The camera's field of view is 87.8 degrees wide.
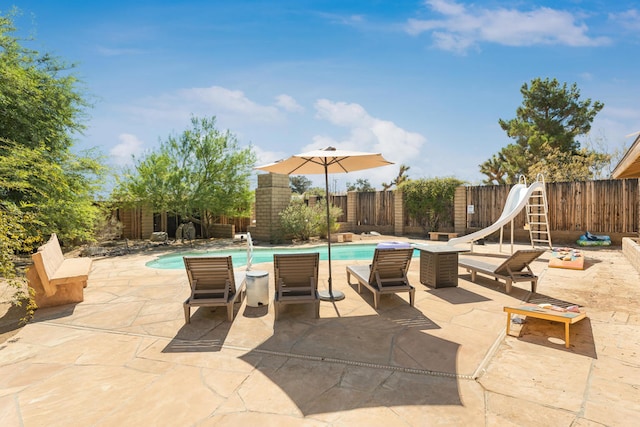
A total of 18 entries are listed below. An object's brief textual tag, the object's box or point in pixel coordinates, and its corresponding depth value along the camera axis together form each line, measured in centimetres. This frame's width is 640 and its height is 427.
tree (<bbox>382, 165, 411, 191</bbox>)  3113
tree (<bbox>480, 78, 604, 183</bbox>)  2247
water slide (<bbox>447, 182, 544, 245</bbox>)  884
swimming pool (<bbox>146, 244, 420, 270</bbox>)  973
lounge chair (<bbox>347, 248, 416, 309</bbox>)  453
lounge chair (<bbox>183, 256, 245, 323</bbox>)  403
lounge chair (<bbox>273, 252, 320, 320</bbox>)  421
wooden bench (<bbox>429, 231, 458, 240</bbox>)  1390
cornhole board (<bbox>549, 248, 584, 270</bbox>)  728
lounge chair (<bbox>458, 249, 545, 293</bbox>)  523
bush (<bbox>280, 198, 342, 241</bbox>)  1320
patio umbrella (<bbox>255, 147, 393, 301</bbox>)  503
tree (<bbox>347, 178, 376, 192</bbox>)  4559
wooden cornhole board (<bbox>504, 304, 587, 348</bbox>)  336
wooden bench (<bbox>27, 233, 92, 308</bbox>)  456
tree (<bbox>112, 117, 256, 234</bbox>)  1322
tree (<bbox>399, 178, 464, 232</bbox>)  1473
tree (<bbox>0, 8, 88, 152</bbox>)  841
